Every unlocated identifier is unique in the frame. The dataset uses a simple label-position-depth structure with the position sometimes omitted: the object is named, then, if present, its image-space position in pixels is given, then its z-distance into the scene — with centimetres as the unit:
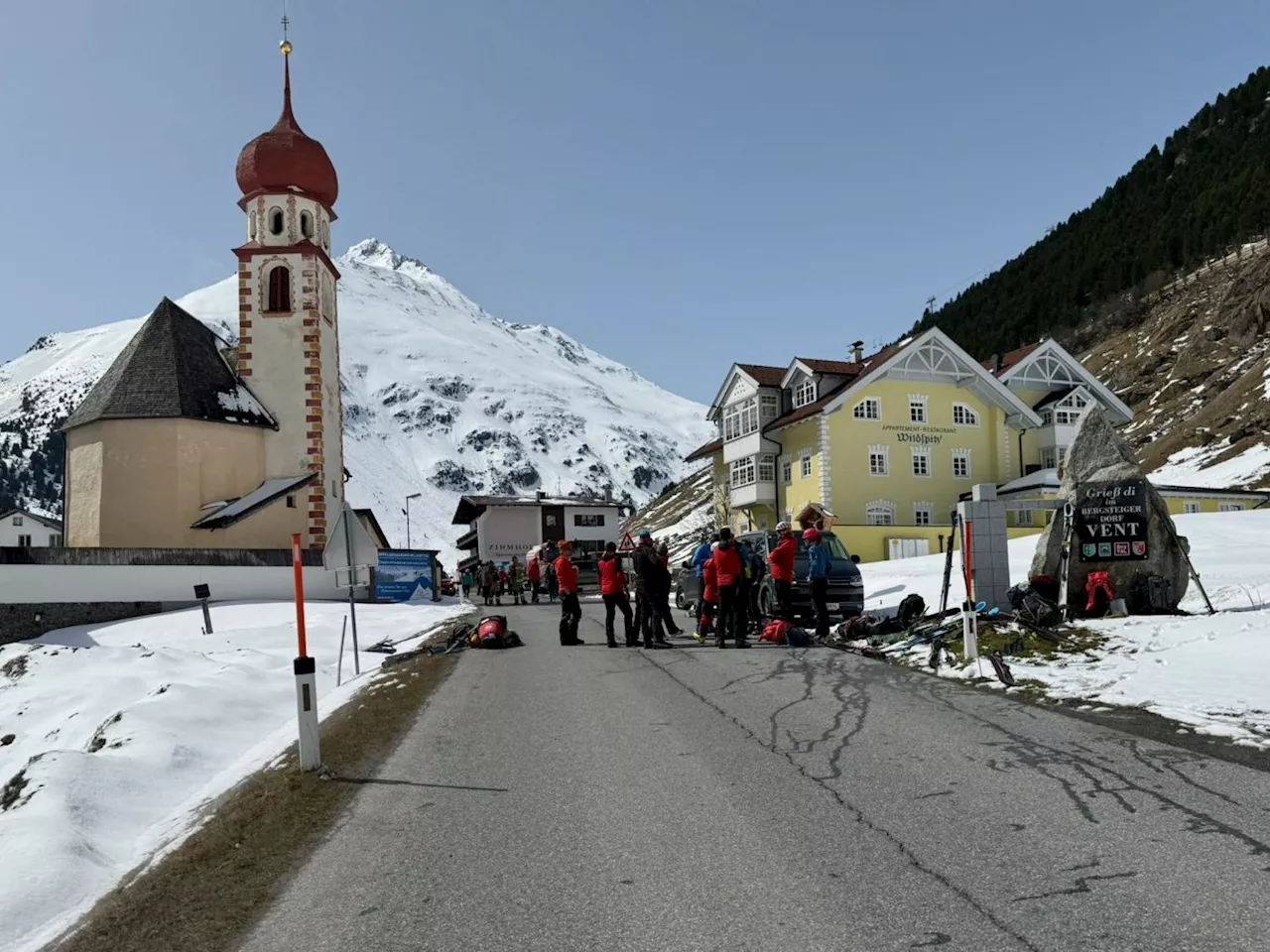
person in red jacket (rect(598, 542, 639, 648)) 1622
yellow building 4144
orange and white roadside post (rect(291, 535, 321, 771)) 739
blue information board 3225
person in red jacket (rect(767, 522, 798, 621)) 1605
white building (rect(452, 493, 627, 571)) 7456
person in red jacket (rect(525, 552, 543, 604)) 3872
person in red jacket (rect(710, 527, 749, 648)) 1532
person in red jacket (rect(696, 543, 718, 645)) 1661
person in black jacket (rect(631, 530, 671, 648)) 1594
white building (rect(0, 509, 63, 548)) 8631
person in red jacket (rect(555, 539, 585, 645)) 1672
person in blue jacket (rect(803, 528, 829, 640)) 1570
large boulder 1345
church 3509
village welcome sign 1353
